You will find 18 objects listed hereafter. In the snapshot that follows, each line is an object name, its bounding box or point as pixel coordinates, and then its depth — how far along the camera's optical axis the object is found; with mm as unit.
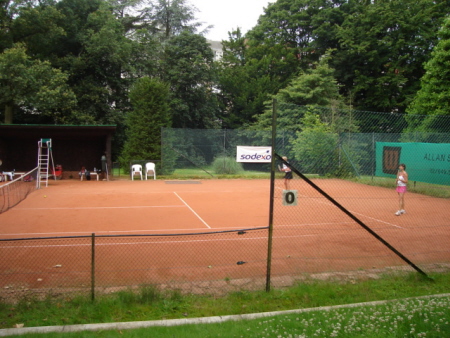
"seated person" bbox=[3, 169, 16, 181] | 23209
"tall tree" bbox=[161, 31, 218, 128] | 39219
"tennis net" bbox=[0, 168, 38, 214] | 14003
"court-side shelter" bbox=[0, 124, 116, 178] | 25797
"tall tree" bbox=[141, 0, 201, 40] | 44219
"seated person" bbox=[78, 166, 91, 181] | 25562
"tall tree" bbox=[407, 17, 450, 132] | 23172
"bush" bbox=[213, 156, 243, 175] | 27609
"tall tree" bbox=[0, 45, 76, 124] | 25875
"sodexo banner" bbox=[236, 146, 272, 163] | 28109
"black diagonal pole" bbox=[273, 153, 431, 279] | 6223
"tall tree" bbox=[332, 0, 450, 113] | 35906
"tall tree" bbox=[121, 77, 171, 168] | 27469
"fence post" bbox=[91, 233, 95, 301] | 5594
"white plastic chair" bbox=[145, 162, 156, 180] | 26103
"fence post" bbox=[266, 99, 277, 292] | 5988
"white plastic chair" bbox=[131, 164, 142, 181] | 25969
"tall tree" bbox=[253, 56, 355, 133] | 32219
